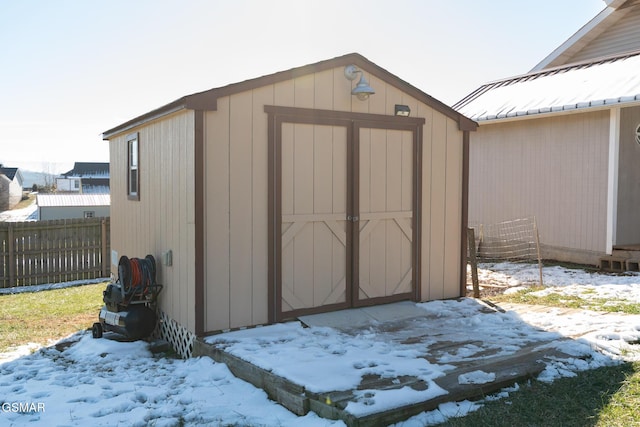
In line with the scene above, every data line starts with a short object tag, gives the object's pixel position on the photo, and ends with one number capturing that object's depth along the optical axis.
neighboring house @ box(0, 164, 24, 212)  46.01
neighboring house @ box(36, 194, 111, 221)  32.78
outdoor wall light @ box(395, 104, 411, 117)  6.62
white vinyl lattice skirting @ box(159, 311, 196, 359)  5.66
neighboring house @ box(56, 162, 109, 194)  51.44
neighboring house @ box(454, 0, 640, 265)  9.95
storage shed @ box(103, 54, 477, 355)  5.55
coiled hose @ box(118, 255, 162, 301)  6.34
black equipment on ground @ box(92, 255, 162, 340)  6.33
